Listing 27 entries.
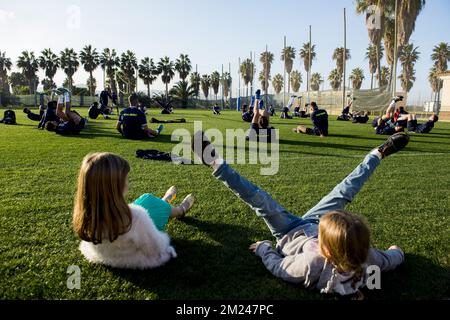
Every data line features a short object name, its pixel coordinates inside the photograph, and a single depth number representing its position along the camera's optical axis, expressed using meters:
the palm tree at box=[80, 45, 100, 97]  66.38
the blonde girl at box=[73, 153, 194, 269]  2.22
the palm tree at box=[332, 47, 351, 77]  70.06
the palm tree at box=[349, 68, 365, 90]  81.69
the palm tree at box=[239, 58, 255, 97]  84.56
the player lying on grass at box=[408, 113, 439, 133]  14.49
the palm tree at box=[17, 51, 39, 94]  66.88
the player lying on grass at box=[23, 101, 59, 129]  12.29
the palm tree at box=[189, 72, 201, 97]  66.12
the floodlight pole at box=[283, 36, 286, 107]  51.80
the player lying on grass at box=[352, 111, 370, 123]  21.70
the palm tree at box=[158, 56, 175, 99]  72.06
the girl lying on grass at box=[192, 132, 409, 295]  2.19
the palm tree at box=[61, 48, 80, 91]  66.38
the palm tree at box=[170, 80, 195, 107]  64.56
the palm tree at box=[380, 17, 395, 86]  37.43
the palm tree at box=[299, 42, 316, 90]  68.46
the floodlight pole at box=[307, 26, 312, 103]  41.56
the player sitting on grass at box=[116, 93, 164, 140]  10.62
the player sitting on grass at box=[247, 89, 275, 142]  11.61
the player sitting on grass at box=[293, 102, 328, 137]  12.68
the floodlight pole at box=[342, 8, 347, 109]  34.72
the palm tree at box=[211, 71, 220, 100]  88.90
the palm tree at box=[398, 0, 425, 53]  30.19
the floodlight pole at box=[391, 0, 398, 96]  28.34
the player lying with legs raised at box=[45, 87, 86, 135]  11.38
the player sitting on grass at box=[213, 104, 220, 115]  33.28
